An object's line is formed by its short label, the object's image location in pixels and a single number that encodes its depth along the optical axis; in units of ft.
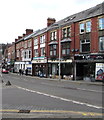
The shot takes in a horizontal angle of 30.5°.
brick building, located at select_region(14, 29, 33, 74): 154.30
